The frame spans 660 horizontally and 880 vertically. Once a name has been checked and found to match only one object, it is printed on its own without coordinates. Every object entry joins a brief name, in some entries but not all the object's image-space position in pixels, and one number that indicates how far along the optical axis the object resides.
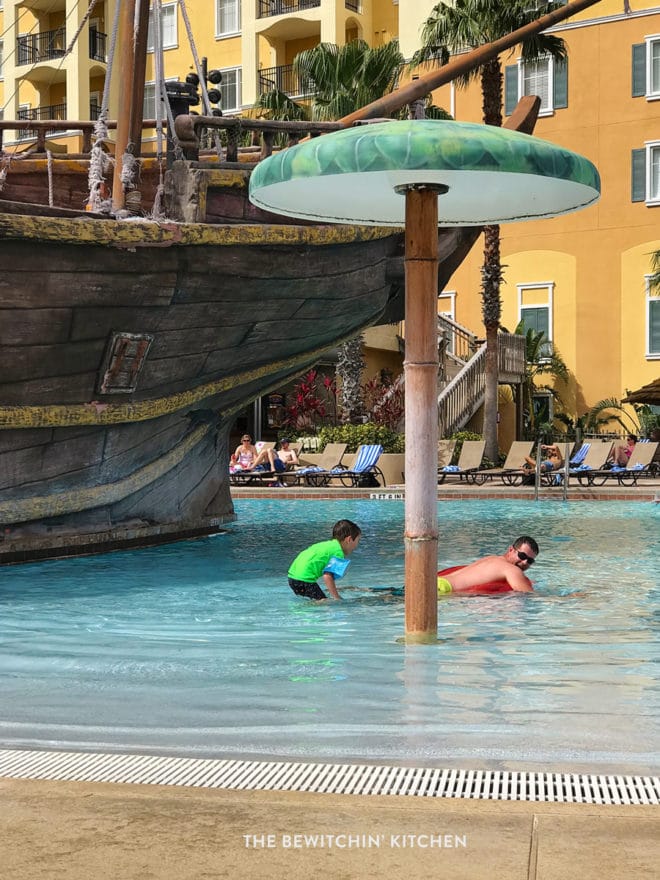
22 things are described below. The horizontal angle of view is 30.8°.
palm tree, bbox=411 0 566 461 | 25.34
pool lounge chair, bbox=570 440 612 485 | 22.67
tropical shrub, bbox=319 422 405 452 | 25.52
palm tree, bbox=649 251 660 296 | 28.38
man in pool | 8.88
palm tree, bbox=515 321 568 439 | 32.41
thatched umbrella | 23.59
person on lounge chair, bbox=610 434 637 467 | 23.83
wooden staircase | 28.45
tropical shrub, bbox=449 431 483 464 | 26.39
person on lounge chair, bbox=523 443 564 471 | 22.14
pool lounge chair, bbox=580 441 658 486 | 22.12
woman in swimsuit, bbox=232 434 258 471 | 22.70
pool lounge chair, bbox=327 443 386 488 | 22.28
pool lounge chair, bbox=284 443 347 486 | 22.58
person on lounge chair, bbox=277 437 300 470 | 23.03
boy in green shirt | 8.54
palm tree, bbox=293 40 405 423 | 26.56
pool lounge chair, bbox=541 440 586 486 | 21.83
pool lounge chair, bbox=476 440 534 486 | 23.50
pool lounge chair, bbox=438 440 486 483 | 23.66
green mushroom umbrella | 5.60
